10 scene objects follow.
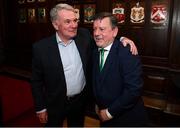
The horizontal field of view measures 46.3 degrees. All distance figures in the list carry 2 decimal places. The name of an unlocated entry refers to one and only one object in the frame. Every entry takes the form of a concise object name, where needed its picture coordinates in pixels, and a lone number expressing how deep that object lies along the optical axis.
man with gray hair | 1.93
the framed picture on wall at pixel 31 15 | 4.90
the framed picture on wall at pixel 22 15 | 5.09
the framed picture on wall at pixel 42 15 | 4.67
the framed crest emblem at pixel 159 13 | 3.22
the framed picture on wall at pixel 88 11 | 3.98
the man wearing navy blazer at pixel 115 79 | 1.55
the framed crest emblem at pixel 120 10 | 3.61
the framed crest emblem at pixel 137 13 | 3.42
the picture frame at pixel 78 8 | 4.16
